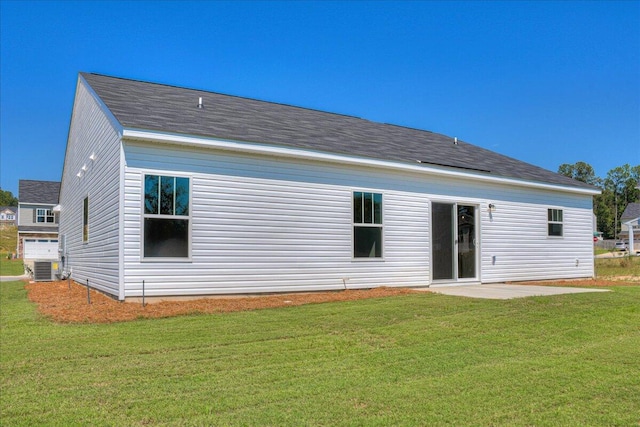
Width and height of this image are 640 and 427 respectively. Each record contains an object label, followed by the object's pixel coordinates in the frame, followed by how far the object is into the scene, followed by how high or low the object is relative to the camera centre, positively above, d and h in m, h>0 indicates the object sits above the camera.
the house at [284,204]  8.69 +0.68
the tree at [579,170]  79.88 +10.80
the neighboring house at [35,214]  38.72 +1.65
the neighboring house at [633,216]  52.90 +2.15
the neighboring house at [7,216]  77.28 +3.02
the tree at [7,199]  103.25 +7.81
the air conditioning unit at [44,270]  14.73 -1.13
